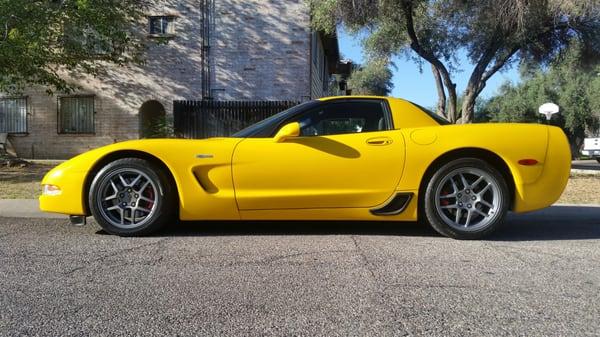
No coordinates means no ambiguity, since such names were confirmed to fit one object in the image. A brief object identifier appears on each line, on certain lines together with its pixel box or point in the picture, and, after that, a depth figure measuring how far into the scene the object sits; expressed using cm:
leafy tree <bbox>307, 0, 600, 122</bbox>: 1267
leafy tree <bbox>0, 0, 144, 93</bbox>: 1125
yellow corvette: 499
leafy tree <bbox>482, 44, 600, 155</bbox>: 3775
